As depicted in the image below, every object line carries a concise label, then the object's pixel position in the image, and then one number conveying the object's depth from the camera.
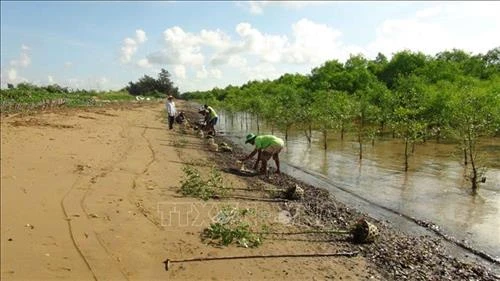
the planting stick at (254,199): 12.66
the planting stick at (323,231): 10.05
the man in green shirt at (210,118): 28.09
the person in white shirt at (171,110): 28.46
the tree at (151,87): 124.94
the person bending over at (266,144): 16.28
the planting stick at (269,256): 7.55
